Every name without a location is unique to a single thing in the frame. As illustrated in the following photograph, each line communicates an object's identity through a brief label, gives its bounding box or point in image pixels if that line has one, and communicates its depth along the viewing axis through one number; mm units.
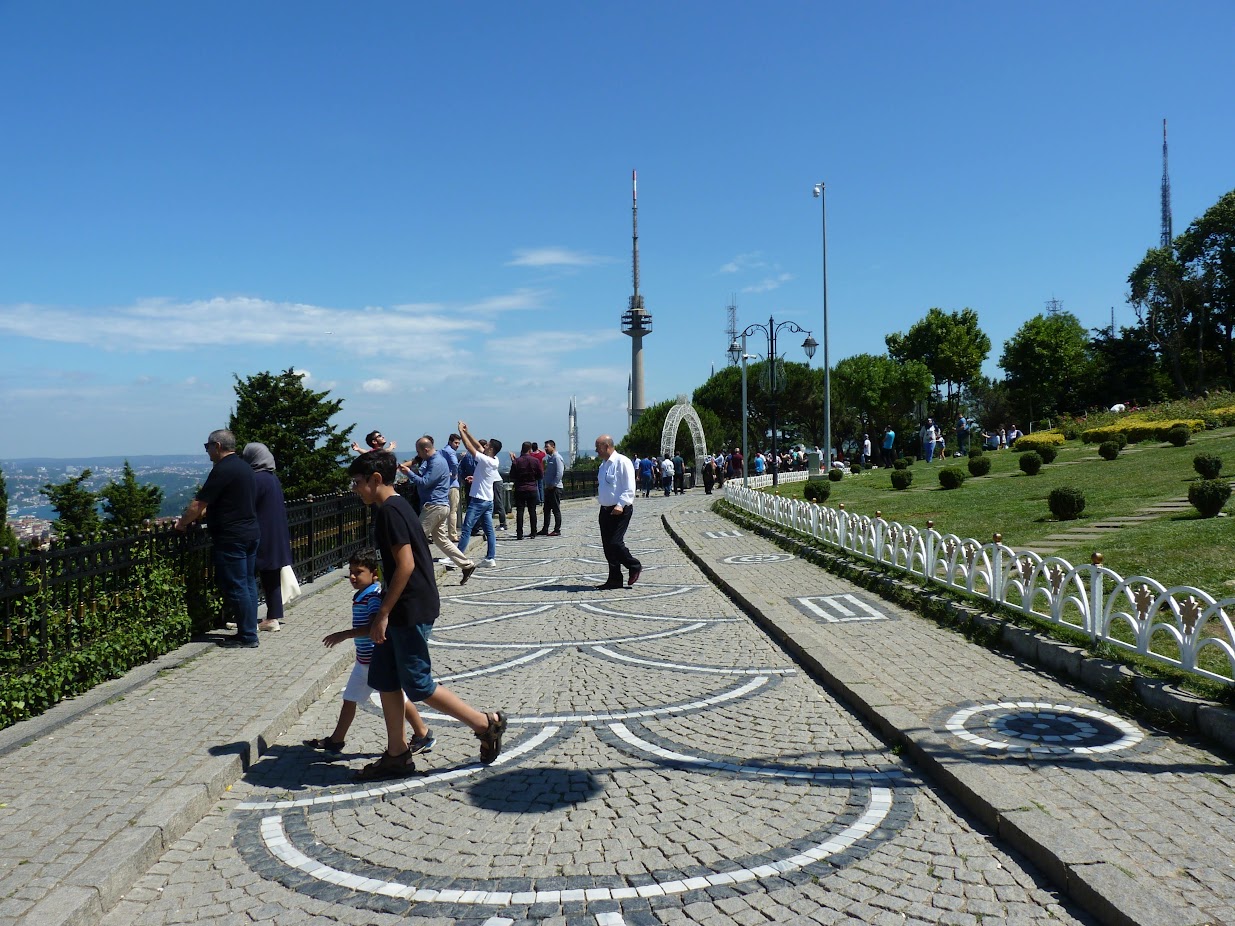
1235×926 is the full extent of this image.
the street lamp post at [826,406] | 38728
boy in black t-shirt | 4652
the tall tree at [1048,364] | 67562
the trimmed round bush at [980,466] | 24312
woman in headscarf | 8367
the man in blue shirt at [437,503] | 11969
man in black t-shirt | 7715
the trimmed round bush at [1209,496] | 11617
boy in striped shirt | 5105
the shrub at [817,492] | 21953
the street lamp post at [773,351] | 31928
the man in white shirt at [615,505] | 11172
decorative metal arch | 45188
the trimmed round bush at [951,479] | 21969
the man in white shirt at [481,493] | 13344
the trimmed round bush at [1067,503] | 13273
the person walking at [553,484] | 18703
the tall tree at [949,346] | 72250
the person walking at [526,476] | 16203
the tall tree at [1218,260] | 55656
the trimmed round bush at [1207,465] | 14820
